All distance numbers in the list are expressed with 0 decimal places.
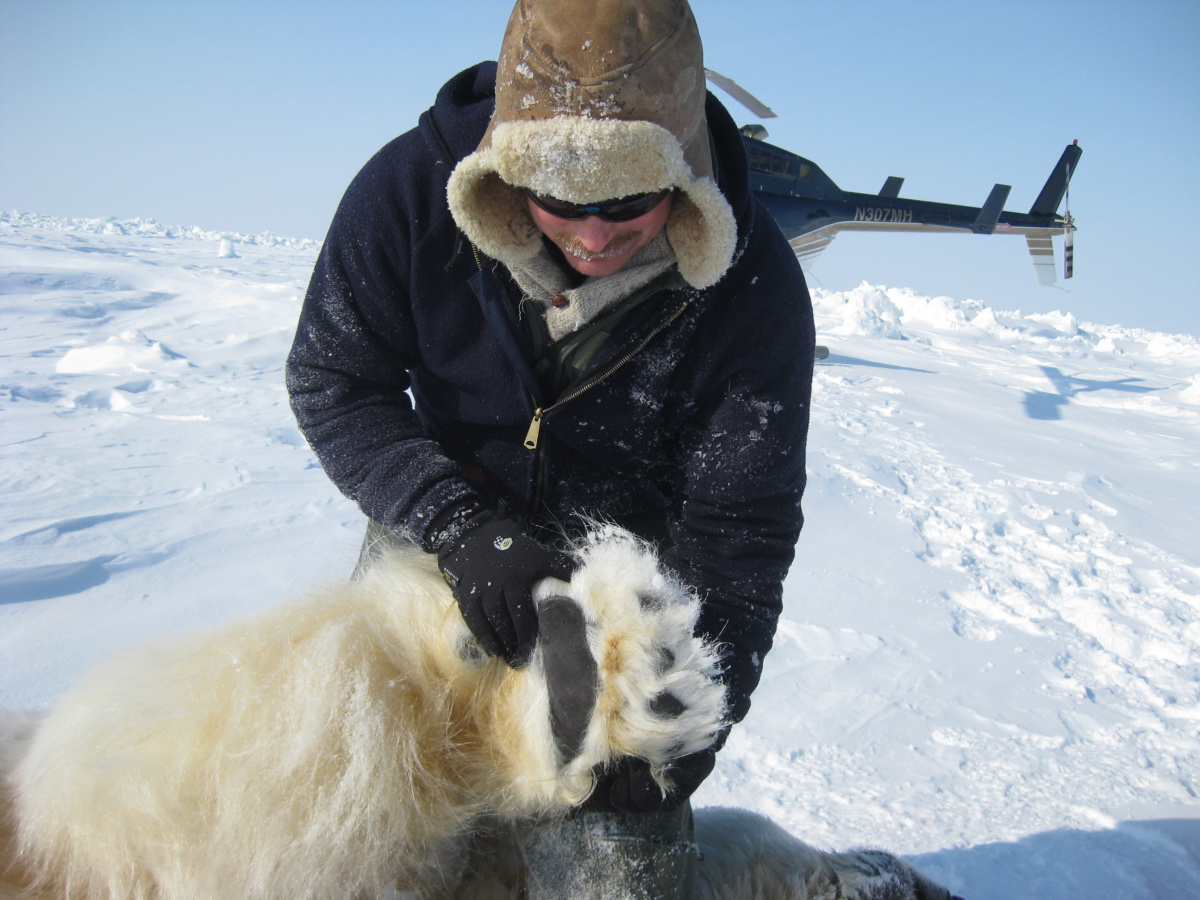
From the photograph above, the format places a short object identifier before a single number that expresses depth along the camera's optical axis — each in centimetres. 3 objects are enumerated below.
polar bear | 86
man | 103
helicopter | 1096
